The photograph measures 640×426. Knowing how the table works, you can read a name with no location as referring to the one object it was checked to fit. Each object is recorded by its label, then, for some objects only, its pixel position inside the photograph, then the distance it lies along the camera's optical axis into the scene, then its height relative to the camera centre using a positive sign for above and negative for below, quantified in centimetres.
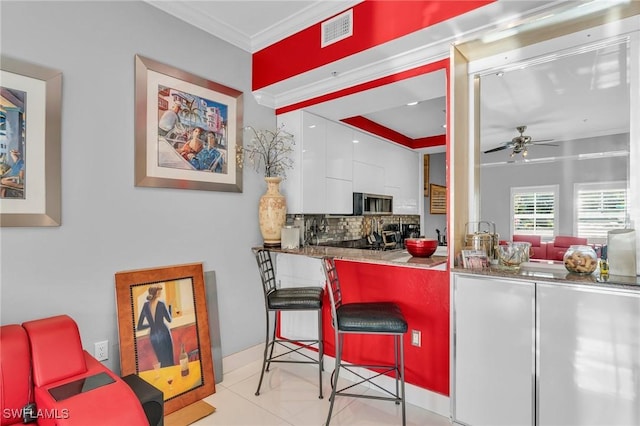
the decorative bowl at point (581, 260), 184 -27
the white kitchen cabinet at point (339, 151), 365 +71
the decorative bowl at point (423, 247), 239 -25
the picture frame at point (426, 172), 590 +72
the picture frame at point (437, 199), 611 +25
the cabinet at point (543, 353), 163 -78
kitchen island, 230 -70
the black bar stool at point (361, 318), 204 -67
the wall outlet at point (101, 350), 214 -91
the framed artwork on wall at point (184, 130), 236 +65
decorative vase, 293 -2
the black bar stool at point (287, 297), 248 -66
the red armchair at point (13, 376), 143 -74
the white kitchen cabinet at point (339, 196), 367 +19
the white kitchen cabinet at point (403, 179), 501 +54
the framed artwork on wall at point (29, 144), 180 +39
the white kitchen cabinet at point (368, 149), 419 +85
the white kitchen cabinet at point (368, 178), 420 +46
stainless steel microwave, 421 +12
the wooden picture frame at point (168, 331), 224 -87
